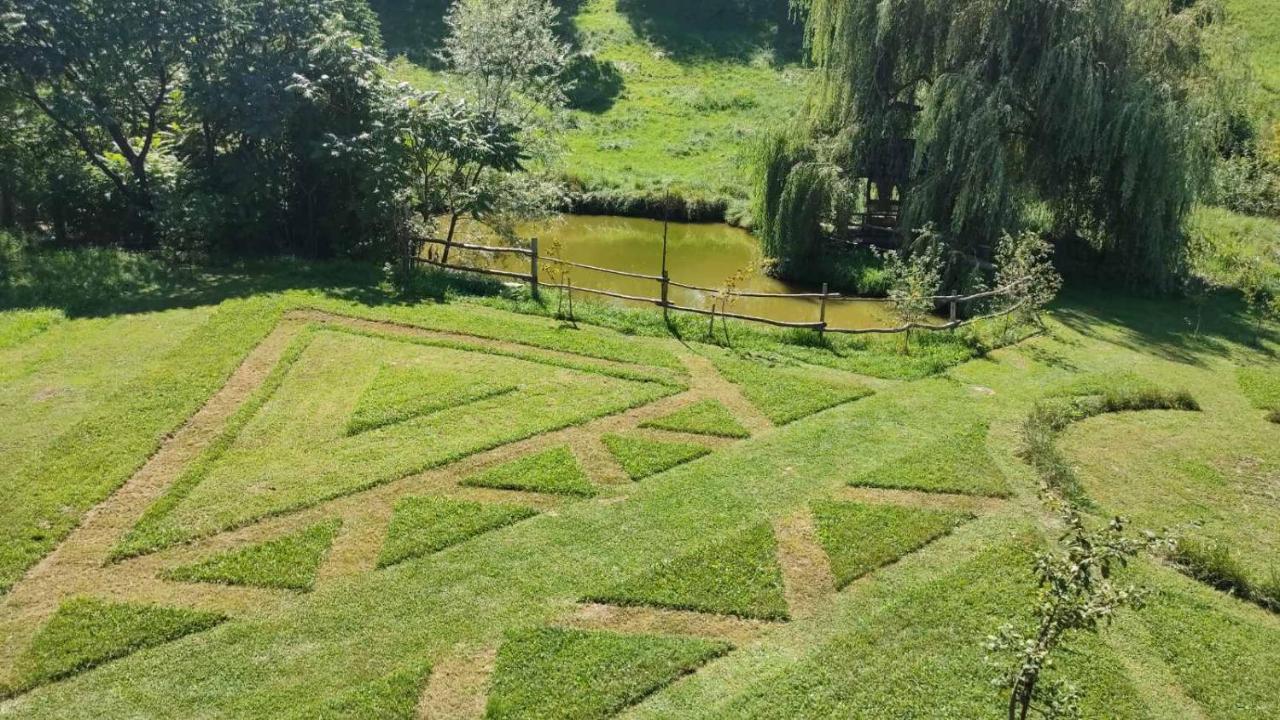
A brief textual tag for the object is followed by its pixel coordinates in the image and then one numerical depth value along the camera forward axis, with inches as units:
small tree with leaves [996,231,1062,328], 650.8
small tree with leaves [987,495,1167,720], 236.2
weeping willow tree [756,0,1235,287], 698.2
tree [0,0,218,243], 659.4
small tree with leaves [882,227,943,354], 637.3
